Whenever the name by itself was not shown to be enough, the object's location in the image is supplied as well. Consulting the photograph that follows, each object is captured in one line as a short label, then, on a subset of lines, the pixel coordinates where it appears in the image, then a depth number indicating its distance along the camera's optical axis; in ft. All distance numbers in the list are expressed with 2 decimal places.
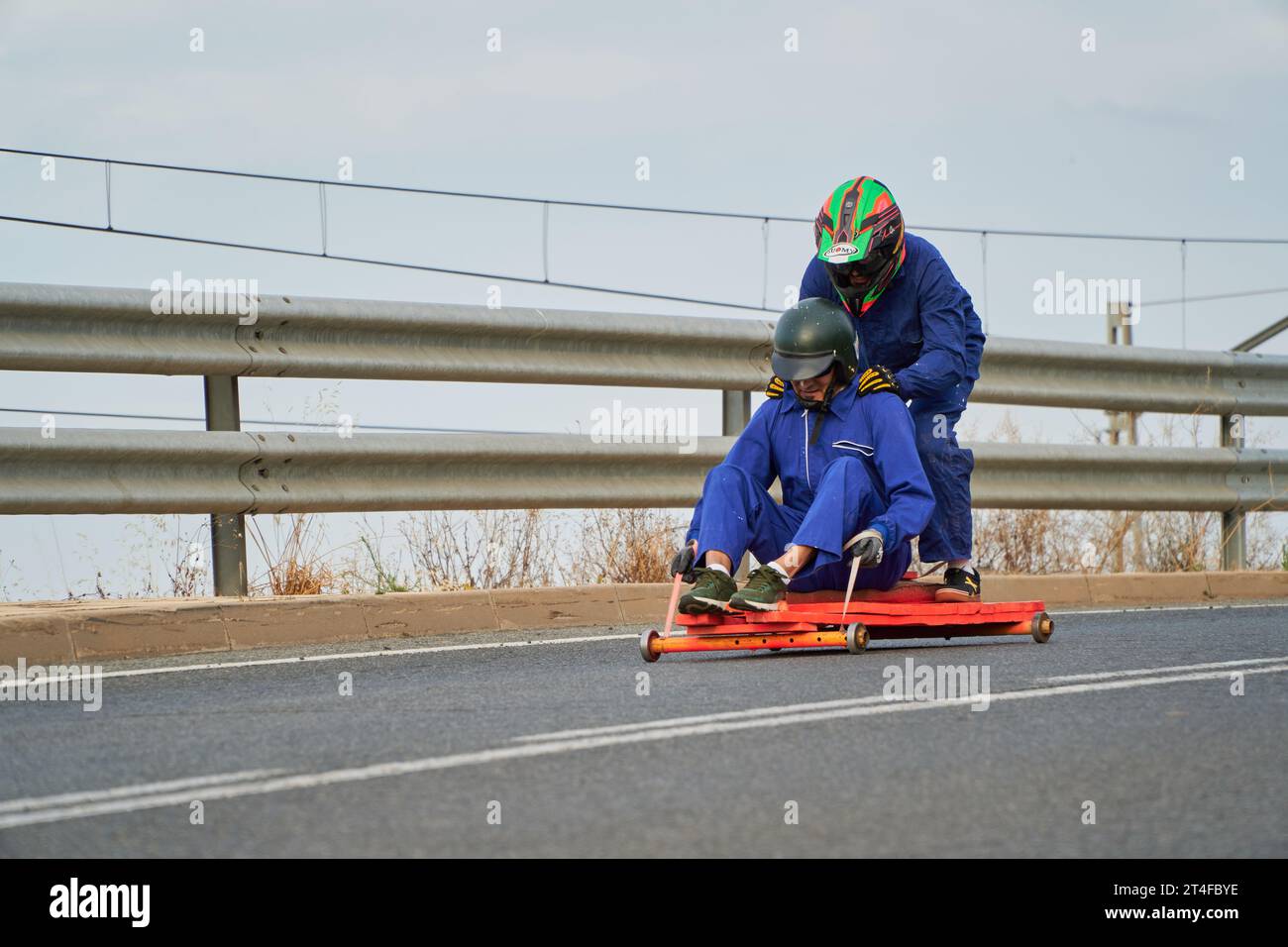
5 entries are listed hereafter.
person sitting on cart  23.49
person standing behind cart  25.75
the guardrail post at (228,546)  28.48
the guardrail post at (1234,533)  40.34
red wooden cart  23.12
